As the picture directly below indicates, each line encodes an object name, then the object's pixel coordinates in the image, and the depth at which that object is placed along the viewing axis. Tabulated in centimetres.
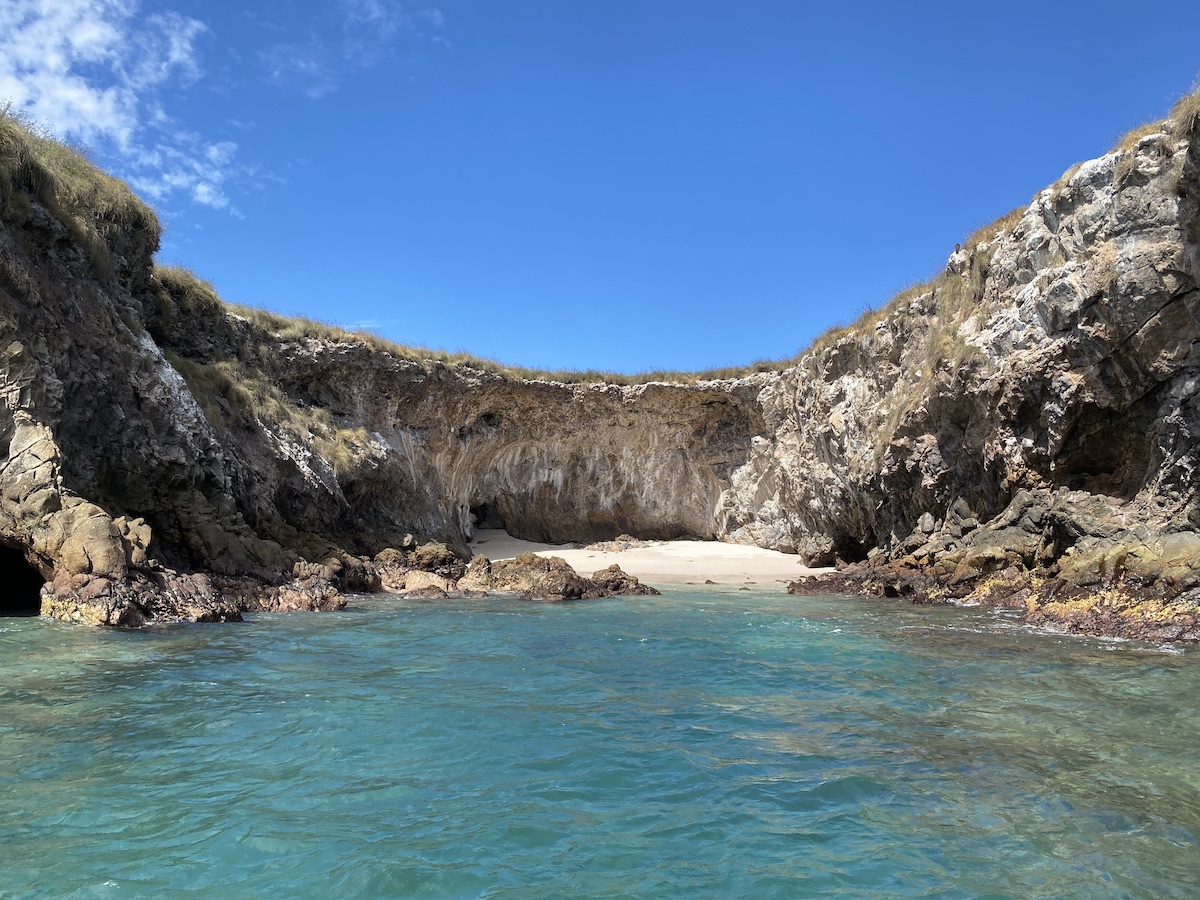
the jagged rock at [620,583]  1823
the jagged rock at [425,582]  1816
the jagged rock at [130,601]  1059
